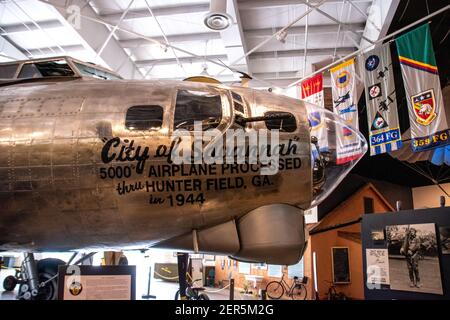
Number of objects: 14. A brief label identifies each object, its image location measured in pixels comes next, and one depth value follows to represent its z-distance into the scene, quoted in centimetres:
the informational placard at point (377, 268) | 891
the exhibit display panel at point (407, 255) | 786
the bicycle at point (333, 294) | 1778
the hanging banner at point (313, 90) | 1566
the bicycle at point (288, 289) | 1825
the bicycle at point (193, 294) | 1177
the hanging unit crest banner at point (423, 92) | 1101
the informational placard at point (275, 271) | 1927
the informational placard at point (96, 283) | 444
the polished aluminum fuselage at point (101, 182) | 373
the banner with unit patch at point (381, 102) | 1231
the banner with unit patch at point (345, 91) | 1367
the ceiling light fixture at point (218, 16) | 1228
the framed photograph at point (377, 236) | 909
